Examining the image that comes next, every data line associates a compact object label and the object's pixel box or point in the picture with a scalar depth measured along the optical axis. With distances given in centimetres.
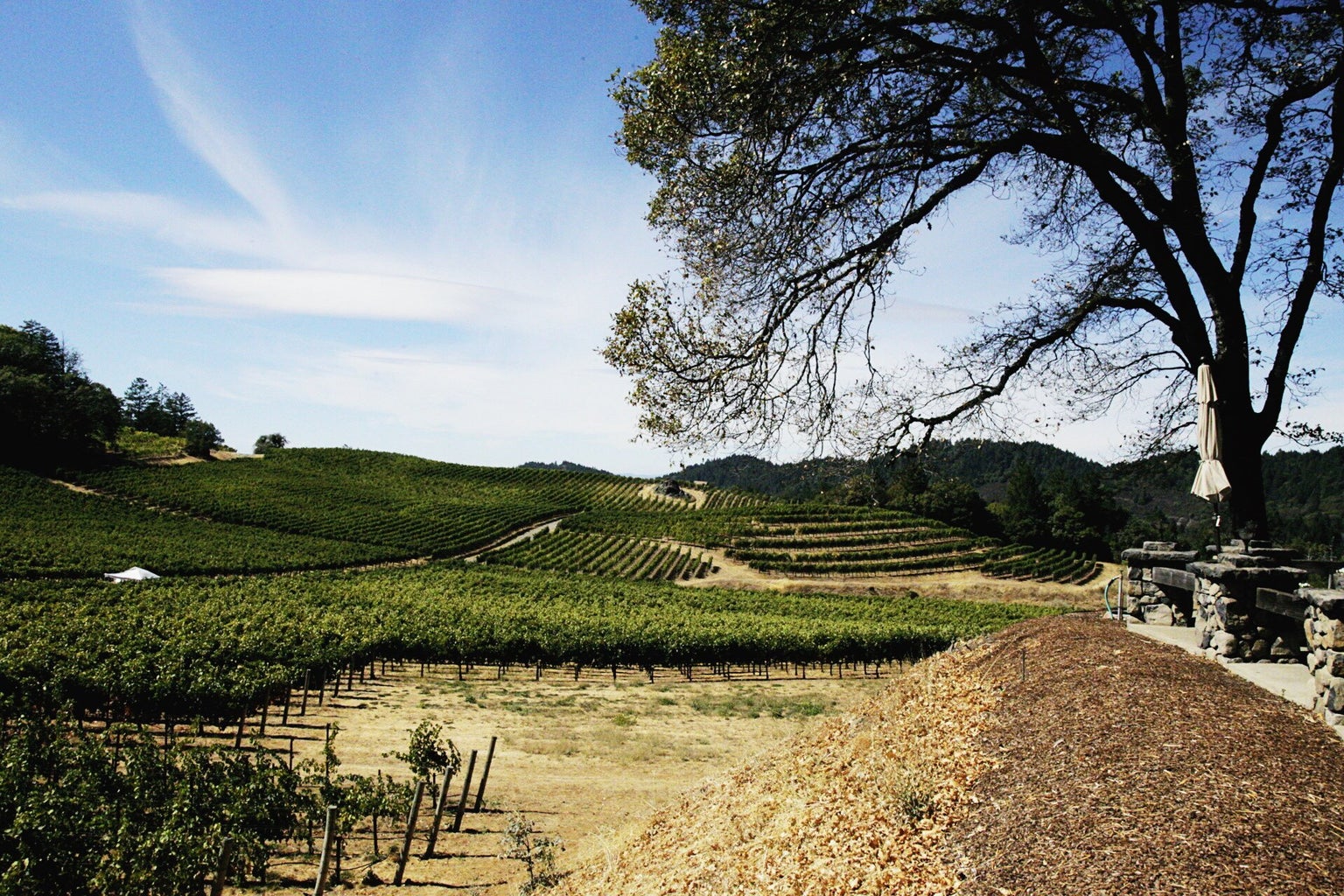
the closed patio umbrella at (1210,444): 775
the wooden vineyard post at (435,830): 1105
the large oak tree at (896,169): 720
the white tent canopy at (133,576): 4169
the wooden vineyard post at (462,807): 1271
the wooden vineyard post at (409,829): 1027
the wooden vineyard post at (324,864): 812
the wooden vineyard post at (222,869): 789
